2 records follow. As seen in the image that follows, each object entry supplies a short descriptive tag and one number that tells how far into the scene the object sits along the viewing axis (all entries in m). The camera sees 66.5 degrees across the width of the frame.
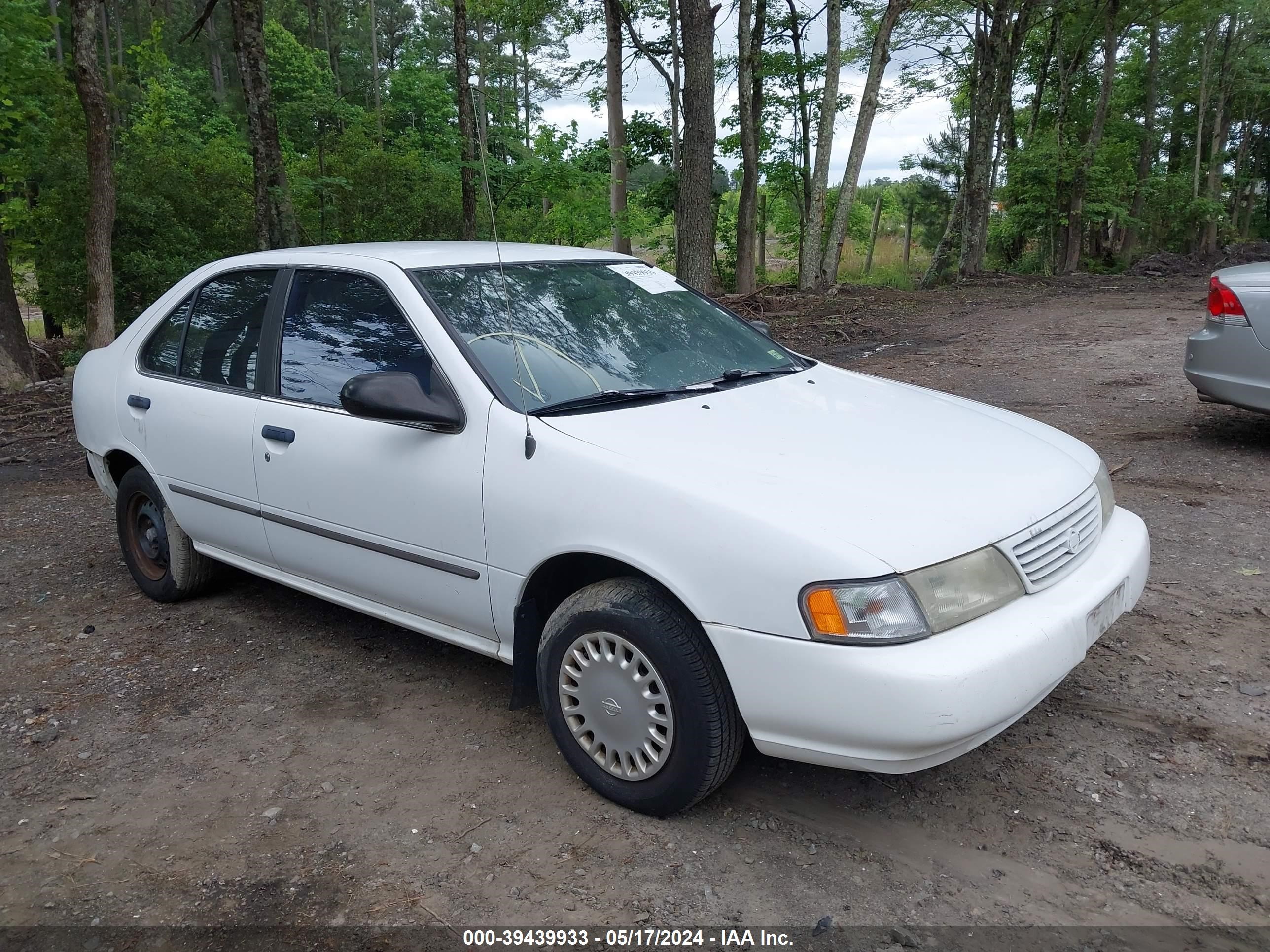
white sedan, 2.47
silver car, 6.07
